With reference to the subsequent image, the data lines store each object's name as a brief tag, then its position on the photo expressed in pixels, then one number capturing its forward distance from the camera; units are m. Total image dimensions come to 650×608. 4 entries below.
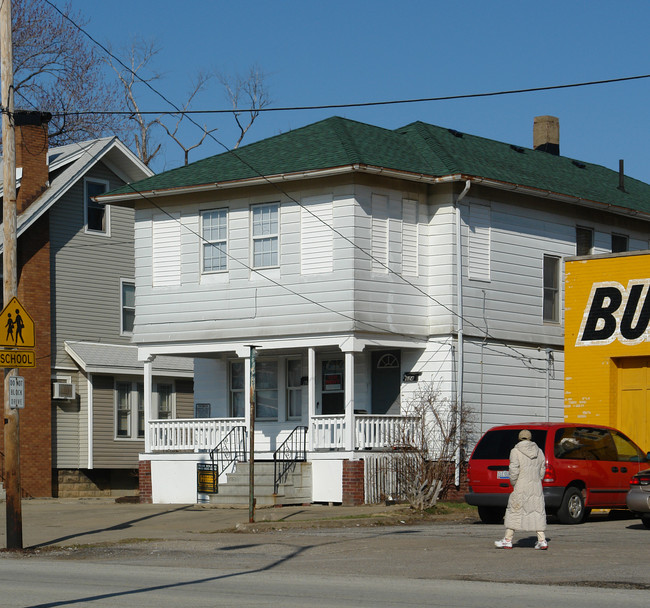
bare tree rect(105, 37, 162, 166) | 50.50
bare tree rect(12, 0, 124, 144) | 44.25
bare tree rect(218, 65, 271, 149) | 51.03
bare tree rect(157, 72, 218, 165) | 50.84
